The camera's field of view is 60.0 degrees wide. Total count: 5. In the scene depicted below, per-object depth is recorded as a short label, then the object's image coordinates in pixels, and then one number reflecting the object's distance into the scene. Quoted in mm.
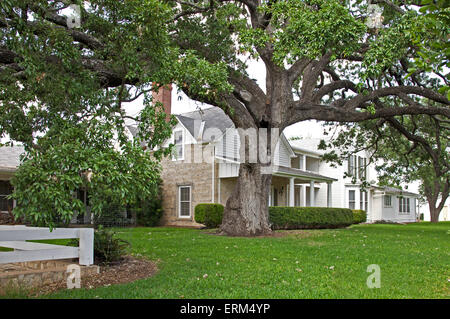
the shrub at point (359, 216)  24778
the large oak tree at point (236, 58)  6234
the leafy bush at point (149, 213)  21094
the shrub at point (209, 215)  17438
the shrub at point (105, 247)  7020
